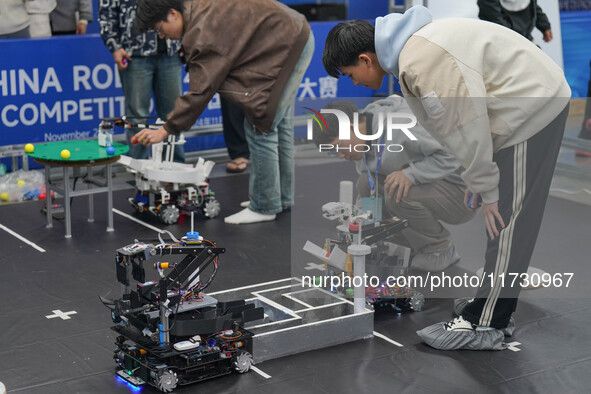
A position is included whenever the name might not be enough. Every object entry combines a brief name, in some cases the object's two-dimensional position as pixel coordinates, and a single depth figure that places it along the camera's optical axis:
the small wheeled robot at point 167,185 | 6.14
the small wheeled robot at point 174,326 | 3.79
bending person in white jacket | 3.72
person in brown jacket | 5.72
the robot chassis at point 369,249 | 4.37
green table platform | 5.71
